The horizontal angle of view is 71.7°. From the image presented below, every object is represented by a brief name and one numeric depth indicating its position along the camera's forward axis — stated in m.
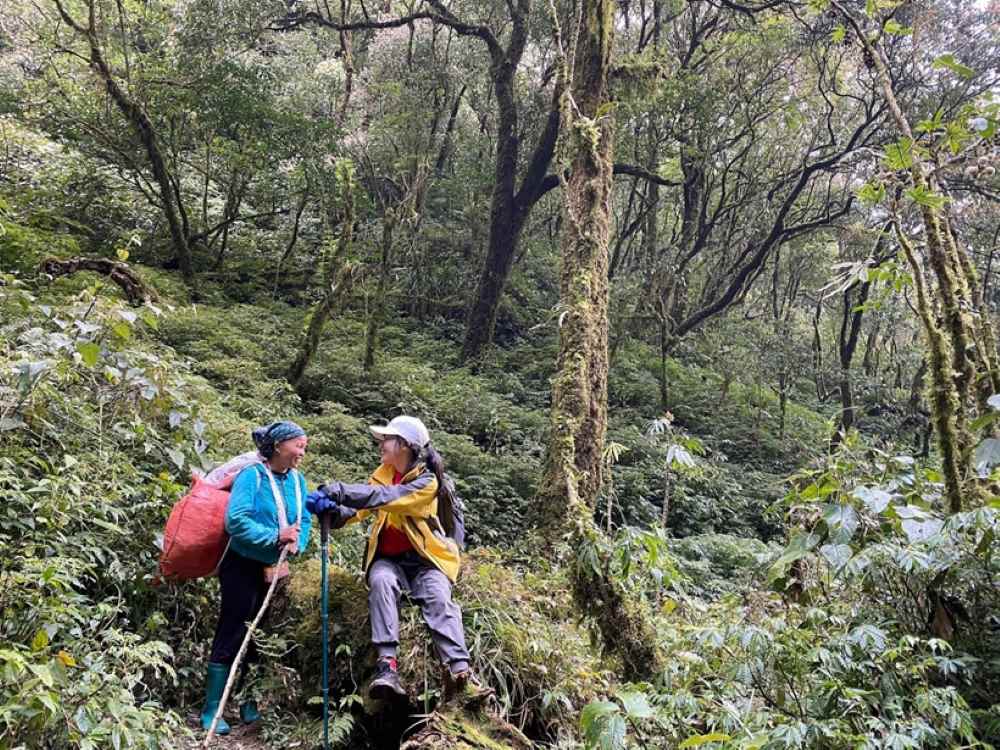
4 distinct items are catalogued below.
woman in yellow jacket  3.96
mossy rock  3.49
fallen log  8.49
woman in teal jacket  4.23
